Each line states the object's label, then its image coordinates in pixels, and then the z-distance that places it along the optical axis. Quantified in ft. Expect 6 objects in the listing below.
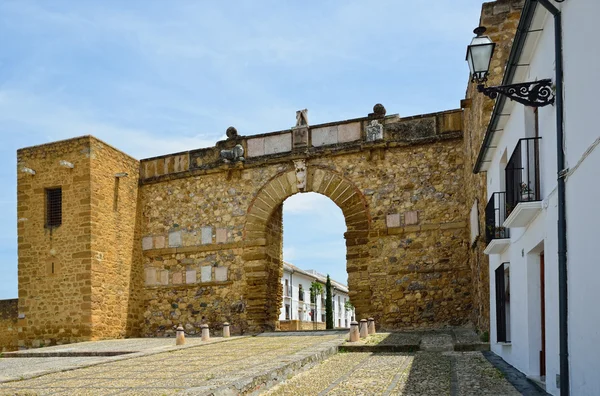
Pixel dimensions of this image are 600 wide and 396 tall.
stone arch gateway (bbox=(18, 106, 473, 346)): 48.85
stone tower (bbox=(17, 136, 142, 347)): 52.26
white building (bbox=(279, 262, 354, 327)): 136.87
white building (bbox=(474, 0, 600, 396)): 14.80
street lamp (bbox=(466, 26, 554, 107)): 18.21
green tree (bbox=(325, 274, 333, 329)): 91.63
